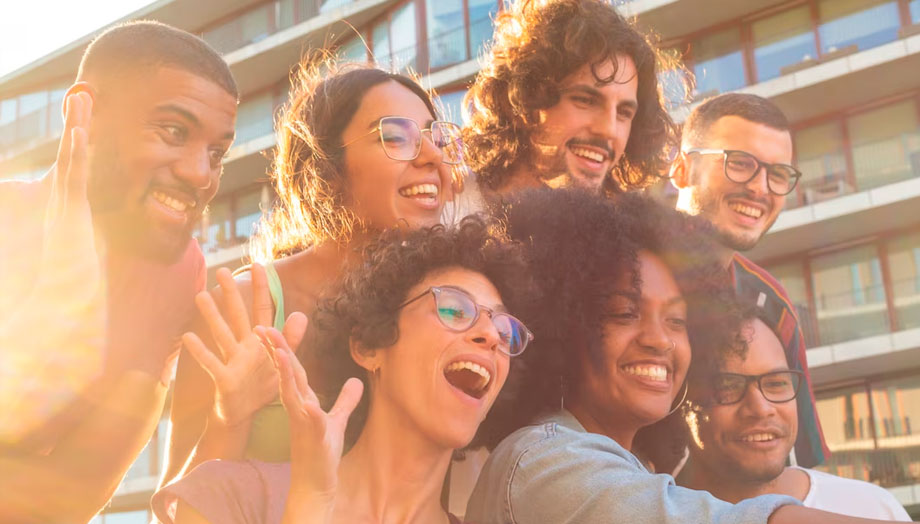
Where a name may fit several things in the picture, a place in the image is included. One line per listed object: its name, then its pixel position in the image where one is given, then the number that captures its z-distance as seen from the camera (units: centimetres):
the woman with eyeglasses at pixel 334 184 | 232
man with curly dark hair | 308
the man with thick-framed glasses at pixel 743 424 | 254
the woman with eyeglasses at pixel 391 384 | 176
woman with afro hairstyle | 195
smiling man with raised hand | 194
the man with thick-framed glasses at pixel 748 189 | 307
